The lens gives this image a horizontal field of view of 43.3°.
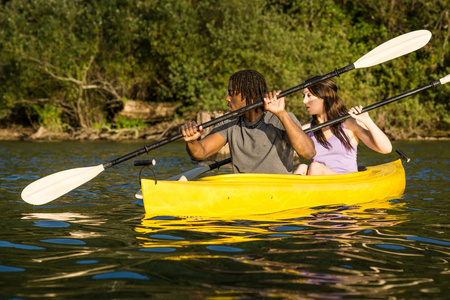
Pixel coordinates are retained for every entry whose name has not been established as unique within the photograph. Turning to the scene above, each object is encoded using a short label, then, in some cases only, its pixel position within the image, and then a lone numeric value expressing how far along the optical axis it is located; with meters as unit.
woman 4.96
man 4.09
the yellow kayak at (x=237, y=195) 4.04
